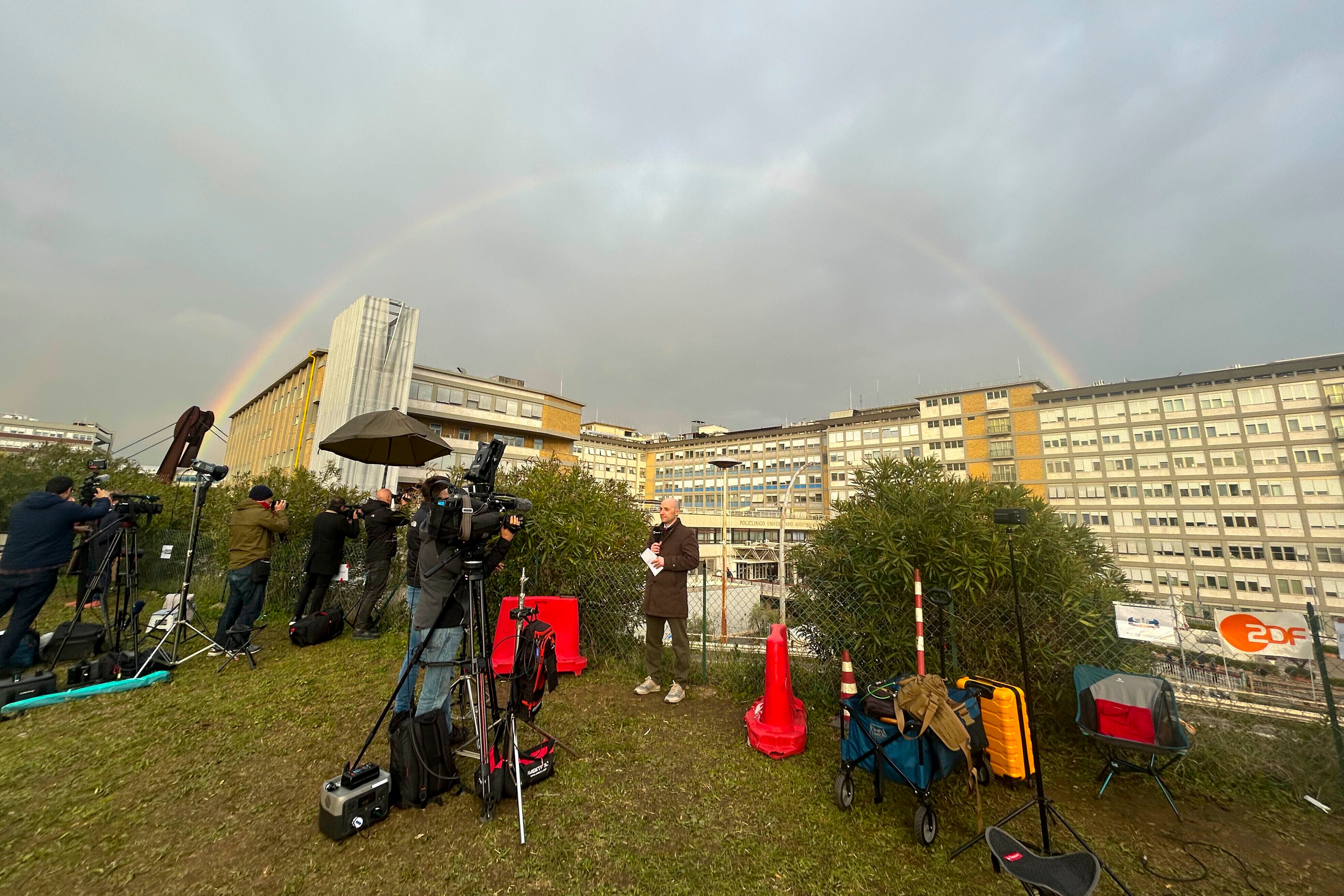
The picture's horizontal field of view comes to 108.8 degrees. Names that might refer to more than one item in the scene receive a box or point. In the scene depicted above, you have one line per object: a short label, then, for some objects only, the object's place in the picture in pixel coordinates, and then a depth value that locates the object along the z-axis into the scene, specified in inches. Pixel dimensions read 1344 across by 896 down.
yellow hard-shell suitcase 139.3
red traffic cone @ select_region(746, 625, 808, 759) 161.3
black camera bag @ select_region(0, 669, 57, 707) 181.2
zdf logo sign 146.1
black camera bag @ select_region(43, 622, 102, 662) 236.5
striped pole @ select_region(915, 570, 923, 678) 142.4
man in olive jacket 259.9
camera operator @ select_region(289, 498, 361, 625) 295.4
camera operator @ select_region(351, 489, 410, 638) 291.9
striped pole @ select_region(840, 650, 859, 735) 141.8
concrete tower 1393.9
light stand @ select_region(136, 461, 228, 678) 220.7
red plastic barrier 234.7
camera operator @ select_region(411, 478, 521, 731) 137.8
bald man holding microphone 206.7
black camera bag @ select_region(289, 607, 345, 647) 272.5
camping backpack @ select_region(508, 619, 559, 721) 143.1
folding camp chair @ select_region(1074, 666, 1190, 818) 135.7
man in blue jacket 199.3
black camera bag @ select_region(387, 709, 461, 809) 126.0
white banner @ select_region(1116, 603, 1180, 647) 158.4
